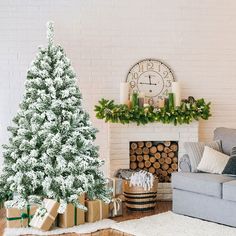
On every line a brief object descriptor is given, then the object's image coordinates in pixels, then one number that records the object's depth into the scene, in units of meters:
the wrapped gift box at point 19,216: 5.07
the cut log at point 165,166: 6.45
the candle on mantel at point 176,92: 6.39
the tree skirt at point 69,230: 4.91
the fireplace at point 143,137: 6.32
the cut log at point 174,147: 6.46
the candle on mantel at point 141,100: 6.39
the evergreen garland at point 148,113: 6.16
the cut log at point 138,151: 6.43
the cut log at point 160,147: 6.44
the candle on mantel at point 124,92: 6.38
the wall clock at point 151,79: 6.60
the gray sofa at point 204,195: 5.06
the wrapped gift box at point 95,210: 5.26
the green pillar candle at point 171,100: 6.33
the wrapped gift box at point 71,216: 5.08
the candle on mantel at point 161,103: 6.36
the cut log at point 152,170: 6.41
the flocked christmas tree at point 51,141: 5.16
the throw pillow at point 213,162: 5.57
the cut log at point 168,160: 6.45
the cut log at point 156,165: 6.42
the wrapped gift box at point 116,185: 5.75
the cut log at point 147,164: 6.40
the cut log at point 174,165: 6.46
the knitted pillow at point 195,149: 5.70
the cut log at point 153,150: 6.42
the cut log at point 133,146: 6.41
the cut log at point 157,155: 6.43
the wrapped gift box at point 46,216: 4.93
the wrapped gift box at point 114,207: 5.49
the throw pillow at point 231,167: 5.39
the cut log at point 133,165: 6.41
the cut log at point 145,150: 6.43
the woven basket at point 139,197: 5.76
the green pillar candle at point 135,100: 6.31
